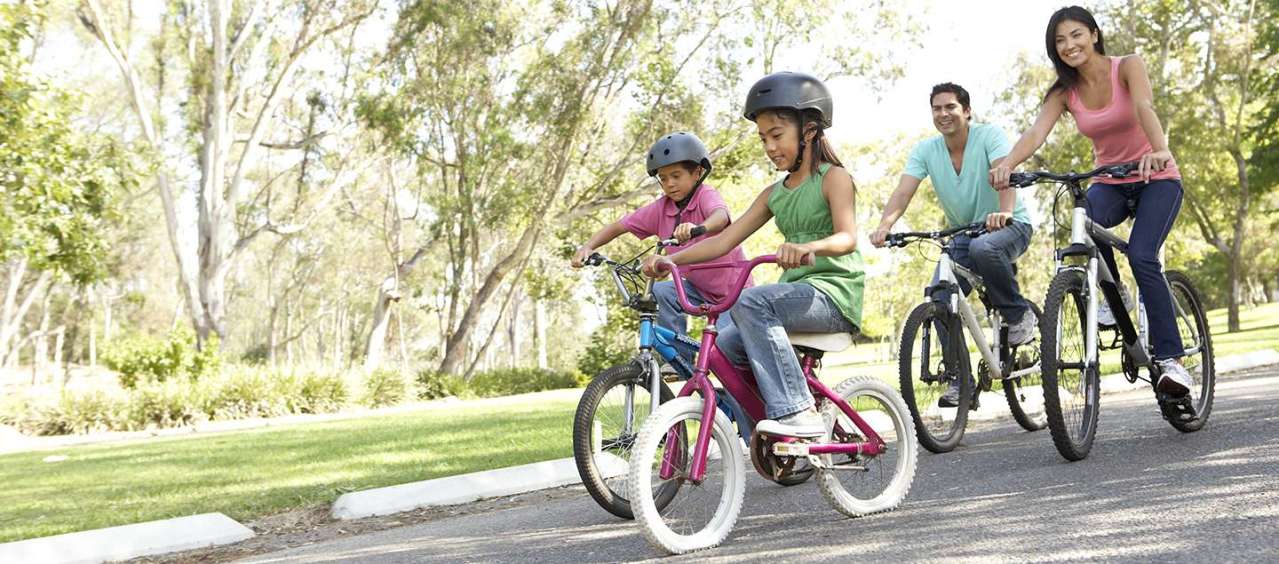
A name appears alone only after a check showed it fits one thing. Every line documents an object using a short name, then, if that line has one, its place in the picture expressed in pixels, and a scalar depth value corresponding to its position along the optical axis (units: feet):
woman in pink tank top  19.26
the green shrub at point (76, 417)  58.23
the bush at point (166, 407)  58.65
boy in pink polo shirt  19.24
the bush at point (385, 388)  71.82
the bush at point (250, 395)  62.18
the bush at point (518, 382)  83.97
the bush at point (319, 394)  66.54
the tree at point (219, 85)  84.69
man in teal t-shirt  21.52
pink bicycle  13.83
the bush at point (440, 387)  79.71
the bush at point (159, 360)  69.51
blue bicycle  16.46
